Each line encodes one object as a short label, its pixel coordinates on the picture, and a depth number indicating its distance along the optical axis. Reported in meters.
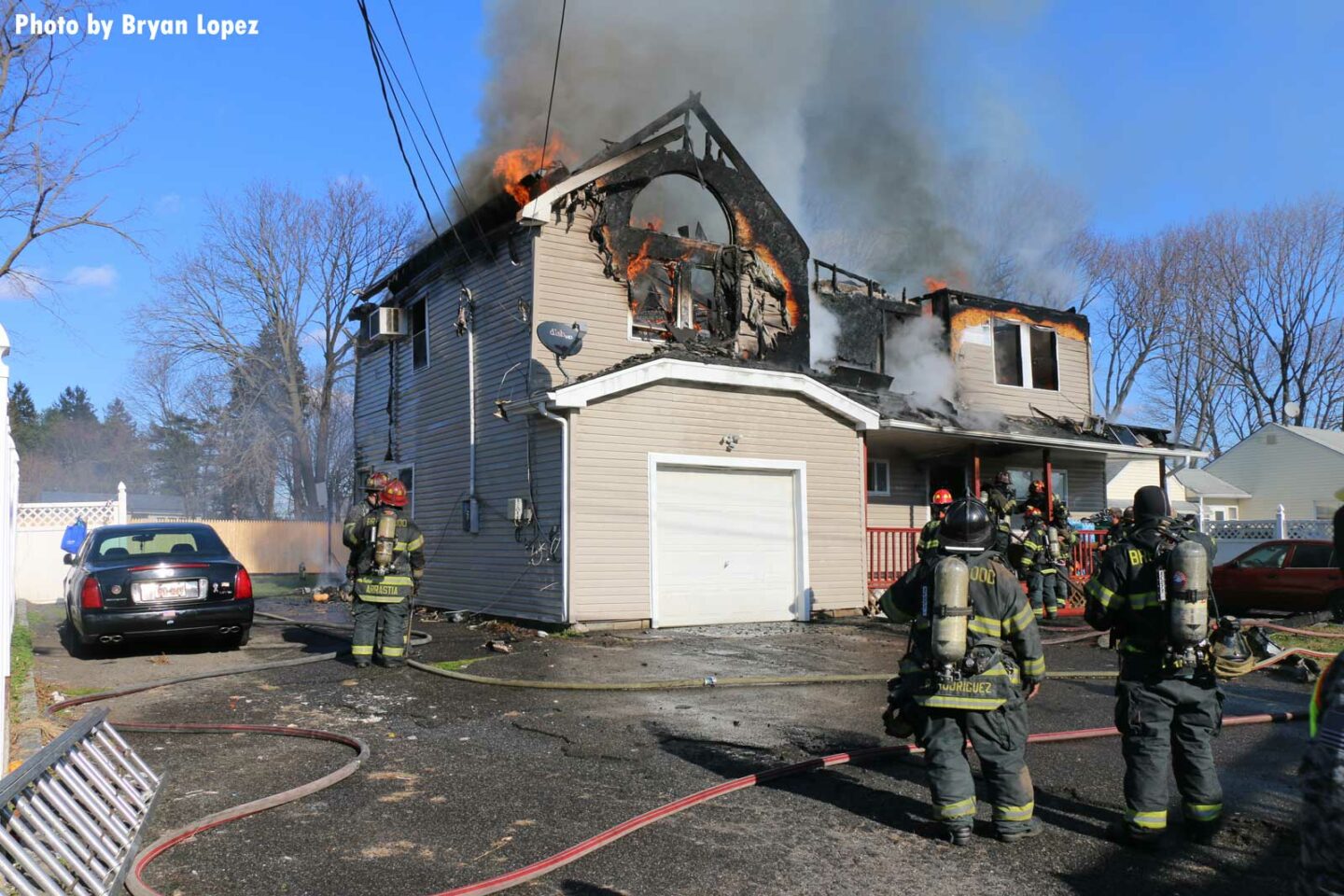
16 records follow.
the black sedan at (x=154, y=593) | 9.09
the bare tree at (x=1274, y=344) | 37.78
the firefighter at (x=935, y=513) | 8.45
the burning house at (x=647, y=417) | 11.73
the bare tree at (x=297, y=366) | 34.72
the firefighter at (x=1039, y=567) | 12.20
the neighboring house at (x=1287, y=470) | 34.03
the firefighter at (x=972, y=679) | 4.28
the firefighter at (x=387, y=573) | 8.50
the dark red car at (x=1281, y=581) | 14.98
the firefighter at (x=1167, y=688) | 4.25
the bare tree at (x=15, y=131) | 14.55
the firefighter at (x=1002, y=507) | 12.12
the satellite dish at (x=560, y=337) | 11.67
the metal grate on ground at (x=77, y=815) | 3.12
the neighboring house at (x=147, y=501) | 51.97
